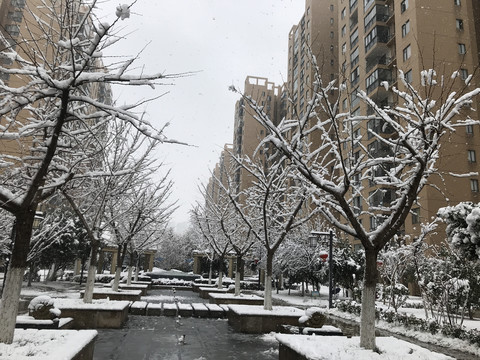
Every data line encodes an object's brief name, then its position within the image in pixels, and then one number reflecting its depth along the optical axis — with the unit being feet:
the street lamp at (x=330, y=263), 57.68
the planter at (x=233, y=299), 53.54
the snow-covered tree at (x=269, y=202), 38.55
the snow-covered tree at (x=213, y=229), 74.12
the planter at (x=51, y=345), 15.70
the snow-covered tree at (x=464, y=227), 20.36
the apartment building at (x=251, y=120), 243.60
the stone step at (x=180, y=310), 44.68
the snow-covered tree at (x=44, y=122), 15.55
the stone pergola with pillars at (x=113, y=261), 128.67
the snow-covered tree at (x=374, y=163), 19.77
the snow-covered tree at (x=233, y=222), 57.31
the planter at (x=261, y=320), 36.45
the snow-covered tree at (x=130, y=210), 46.72
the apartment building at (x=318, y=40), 178.19
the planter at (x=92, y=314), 34.06
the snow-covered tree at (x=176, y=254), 223.71
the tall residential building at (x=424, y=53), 98.27
